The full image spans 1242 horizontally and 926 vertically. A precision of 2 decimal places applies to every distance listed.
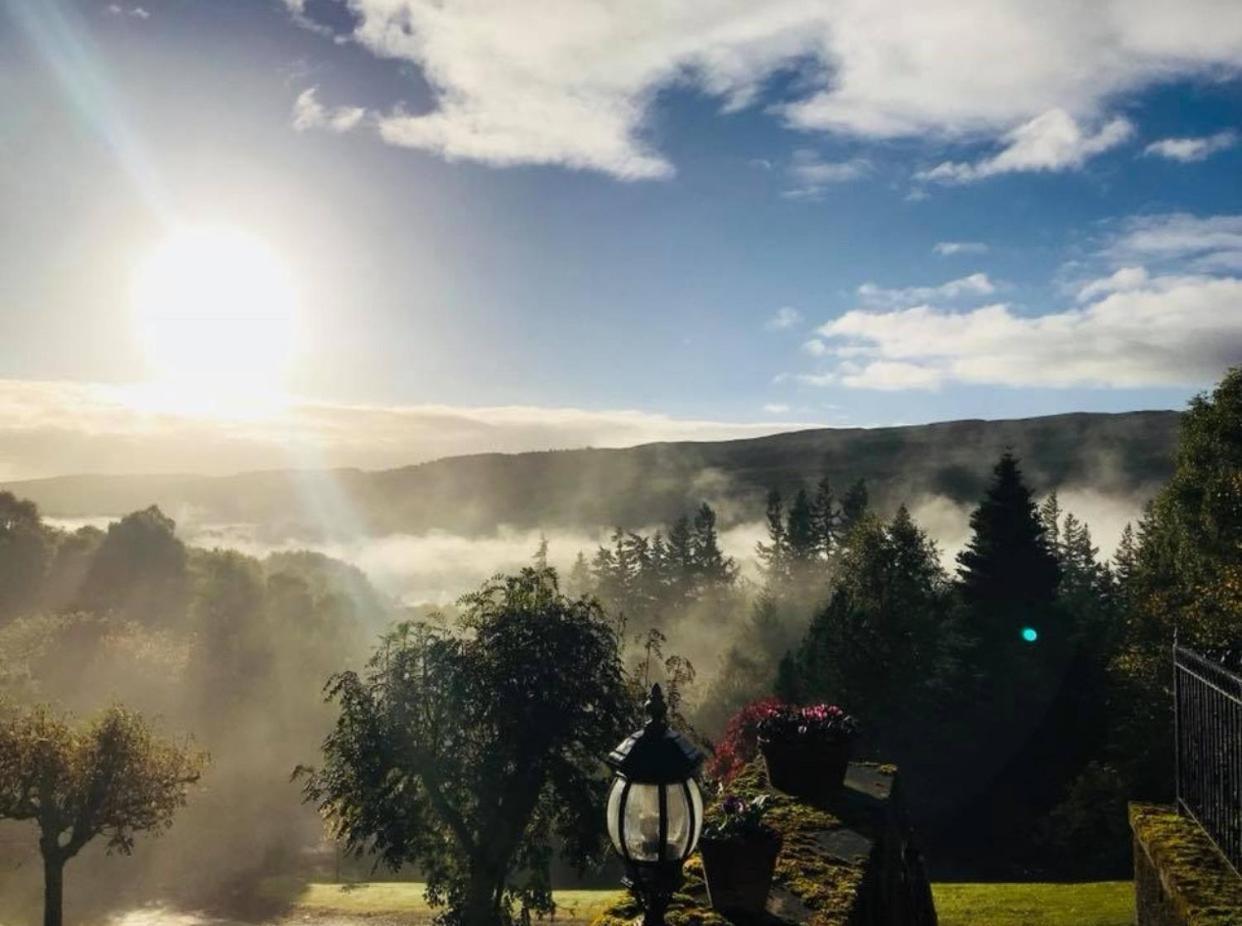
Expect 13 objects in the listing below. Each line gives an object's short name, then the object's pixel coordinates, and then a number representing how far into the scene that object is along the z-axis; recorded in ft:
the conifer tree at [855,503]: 302.04
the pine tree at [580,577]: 369.50
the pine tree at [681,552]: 359.05
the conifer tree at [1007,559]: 178.19
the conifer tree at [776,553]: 337.31
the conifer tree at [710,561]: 359.46
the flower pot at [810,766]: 37.96
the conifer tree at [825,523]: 340.59
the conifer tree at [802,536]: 338.13
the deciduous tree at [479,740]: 68.33
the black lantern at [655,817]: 21.33
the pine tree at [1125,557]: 194.96
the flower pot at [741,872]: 24.88
